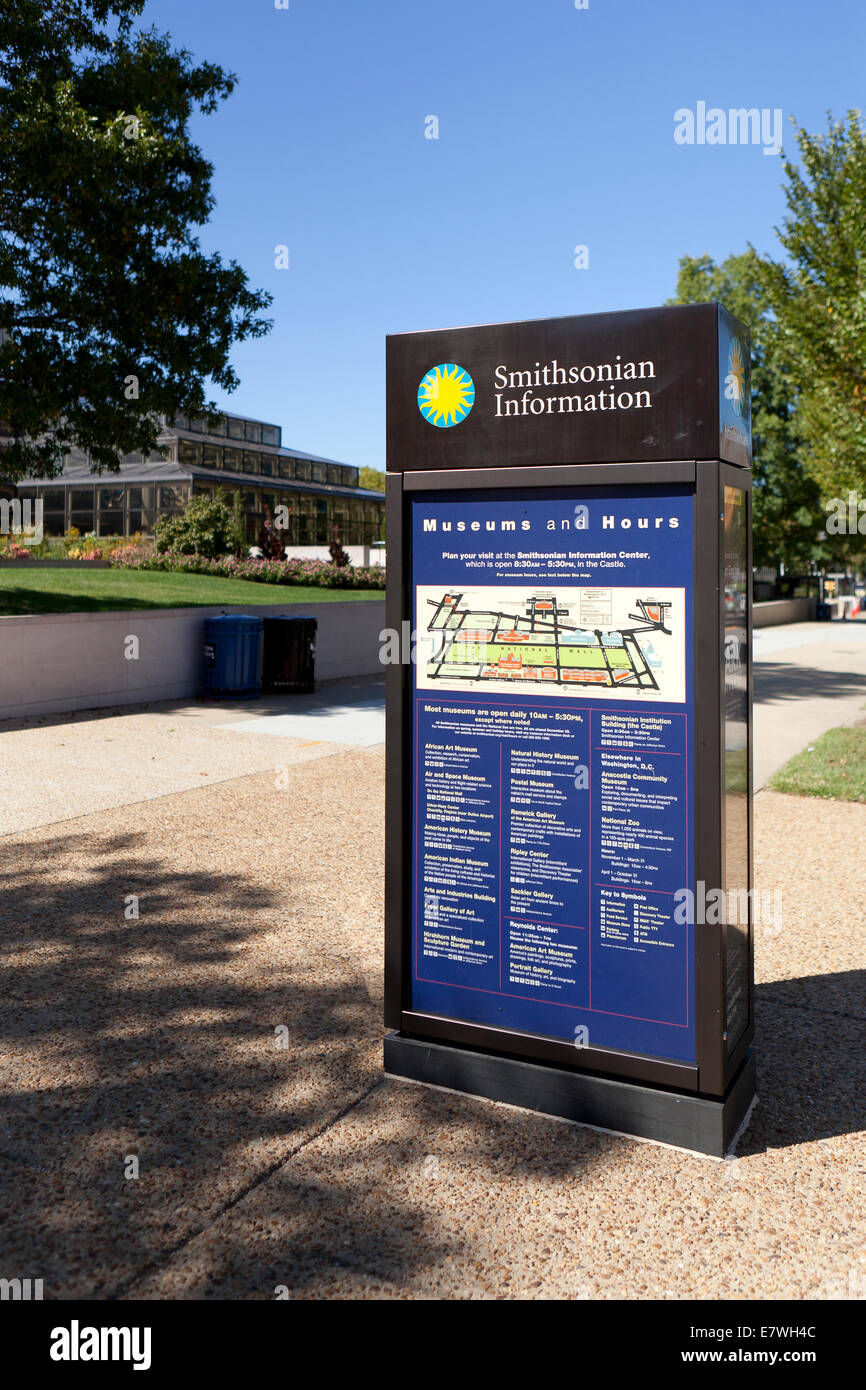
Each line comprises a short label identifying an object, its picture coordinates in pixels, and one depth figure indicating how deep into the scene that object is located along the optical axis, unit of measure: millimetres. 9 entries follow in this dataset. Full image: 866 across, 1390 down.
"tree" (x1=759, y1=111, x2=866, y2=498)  11039
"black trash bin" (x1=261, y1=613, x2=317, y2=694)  14367
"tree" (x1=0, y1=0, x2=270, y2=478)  12344
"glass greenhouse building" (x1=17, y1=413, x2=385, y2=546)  37906
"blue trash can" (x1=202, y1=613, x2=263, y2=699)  13641
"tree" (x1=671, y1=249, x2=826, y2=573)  40625
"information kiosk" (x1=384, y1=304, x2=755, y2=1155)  3141
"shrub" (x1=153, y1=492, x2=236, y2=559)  26875
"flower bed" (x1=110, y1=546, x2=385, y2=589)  24359
